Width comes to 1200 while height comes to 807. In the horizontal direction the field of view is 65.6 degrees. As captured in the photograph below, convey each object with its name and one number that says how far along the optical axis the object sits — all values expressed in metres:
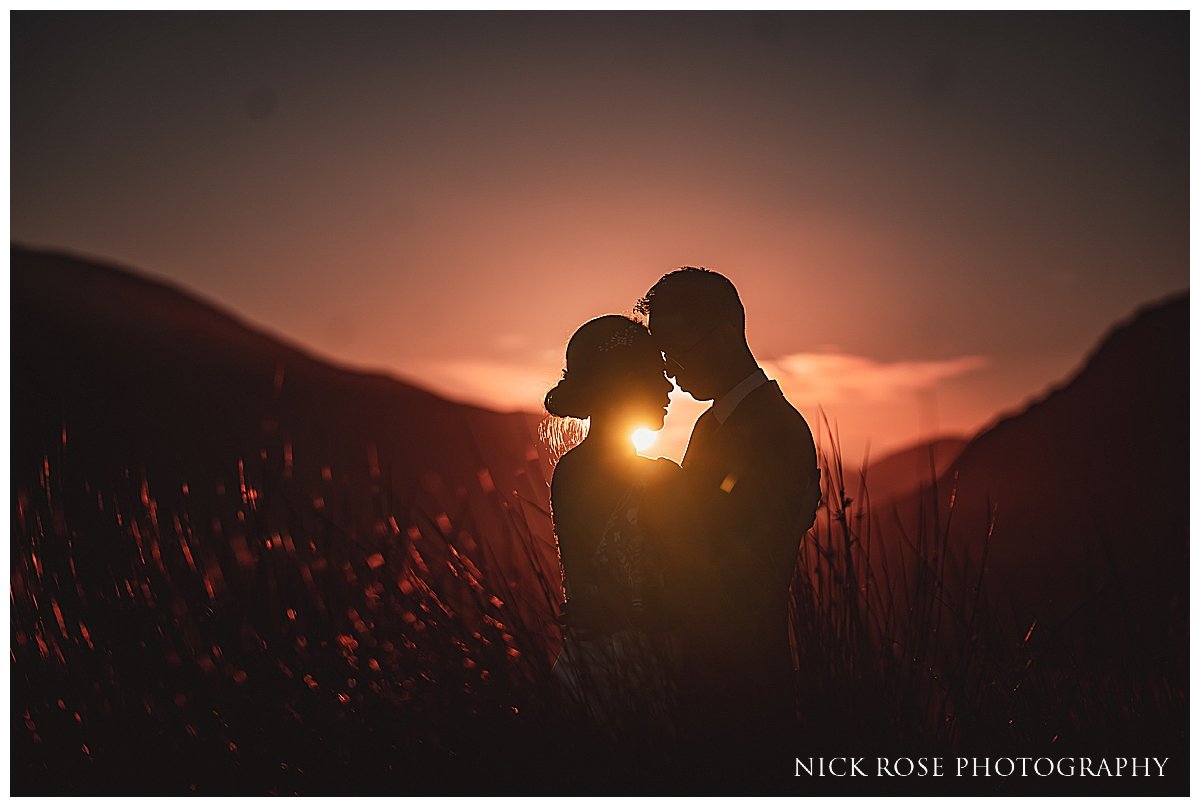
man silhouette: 2.77
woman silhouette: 2.90
